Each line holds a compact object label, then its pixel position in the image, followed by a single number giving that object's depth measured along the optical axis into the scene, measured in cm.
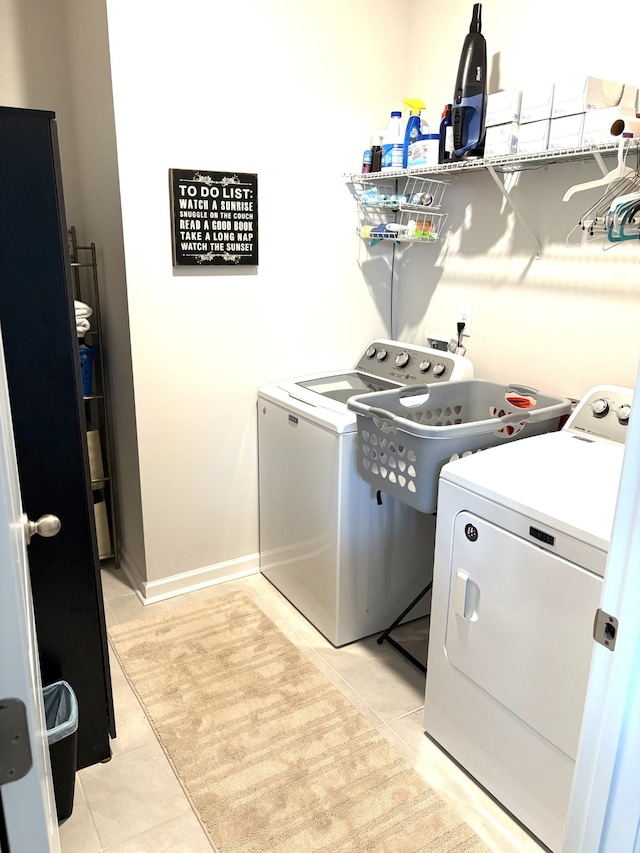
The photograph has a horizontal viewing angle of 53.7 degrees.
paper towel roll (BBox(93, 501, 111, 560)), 292
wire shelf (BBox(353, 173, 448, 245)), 263
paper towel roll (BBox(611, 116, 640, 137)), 174
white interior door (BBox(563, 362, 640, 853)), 83
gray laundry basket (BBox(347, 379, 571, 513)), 188
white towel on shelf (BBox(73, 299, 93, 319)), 254
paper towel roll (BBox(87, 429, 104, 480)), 286
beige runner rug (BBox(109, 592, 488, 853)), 167
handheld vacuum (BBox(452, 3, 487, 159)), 217
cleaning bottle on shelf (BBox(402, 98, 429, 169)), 249
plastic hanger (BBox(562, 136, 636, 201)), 175
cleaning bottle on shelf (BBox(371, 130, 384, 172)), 268
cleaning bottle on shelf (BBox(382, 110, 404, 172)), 255
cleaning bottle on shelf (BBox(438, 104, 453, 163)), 225
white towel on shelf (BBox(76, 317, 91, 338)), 254
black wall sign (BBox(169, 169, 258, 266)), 240
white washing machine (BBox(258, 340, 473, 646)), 232
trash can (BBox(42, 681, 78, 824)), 154
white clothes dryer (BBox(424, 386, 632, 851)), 145
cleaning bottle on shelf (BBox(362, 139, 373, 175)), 271
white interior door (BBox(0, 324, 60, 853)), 61
